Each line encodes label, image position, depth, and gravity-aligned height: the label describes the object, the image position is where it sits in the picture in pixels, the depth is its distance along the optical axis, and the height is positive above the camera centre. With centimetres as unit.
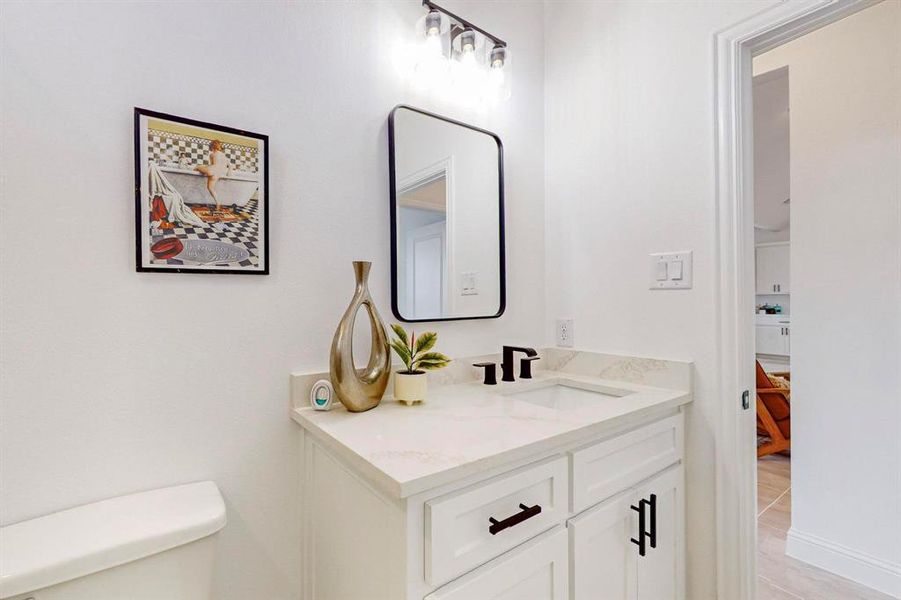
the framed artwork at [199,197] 97 +25
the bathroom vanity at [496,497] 77 -43
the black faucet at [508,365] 154 -23
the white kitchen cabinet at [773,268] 595 +44
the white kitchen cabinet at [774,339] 564 -53
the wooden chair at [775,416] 316 -87
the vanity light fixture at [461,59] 141 +84
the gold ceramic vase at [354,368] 109 -16
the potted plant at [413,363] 121 -18
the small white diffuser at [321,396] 113 -25
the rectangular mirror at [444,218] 135 +28
